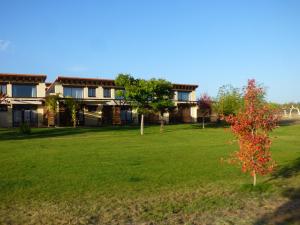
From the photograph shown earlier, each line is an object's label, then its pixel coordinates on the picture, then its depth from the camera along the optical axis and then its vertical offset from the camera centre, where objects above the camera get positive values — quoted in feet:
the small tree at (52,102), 123.46 +5.93
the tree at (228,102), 137.35 +6.07
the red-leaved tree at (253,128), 30.00 -1.52
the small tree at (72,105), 124.01 +4.62
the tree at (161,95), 104.67 +7.66
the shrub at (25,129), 95.59 -4.77
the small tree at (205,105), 143.19 +5.01
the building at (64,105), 127.56 +6.19
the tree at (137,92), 101.75 +8.55
